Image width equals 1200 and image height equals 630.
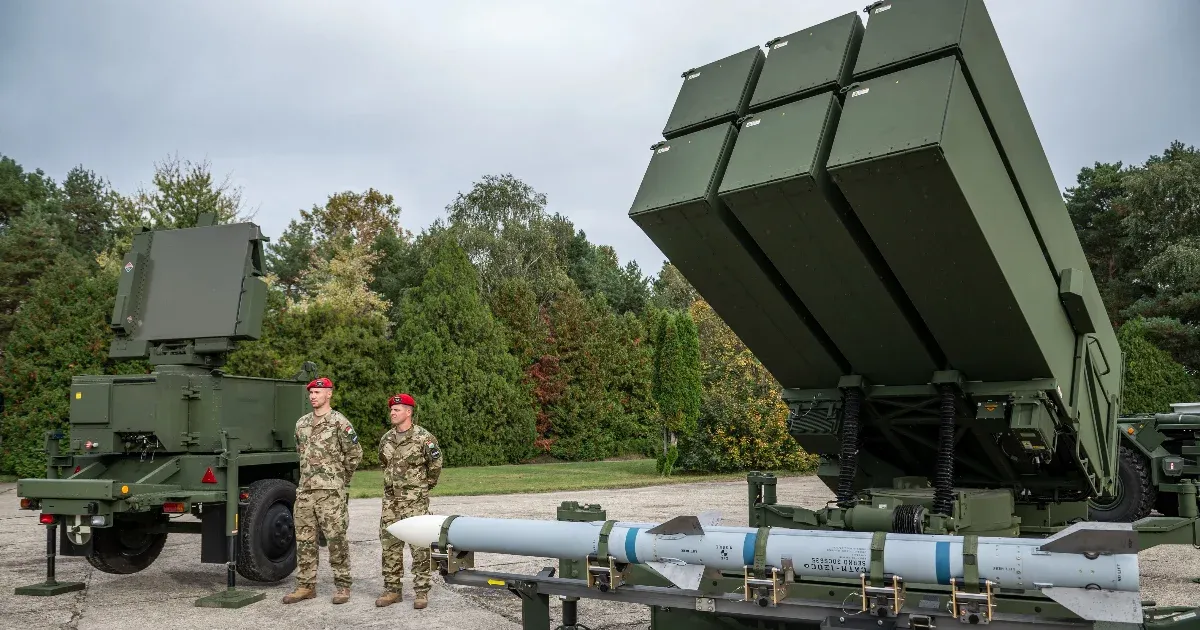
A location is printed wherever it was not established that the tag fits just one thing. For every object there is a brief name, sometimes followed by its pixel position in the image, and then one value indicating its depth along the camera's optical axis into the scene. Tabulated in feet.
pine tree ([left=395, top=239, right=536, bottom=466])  80.02
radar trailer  25.39
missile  13.98
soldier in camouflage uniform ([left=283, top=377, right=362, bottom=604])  25.25
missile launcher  15.28
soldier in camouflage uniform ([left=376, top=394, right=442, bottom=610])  24.52
